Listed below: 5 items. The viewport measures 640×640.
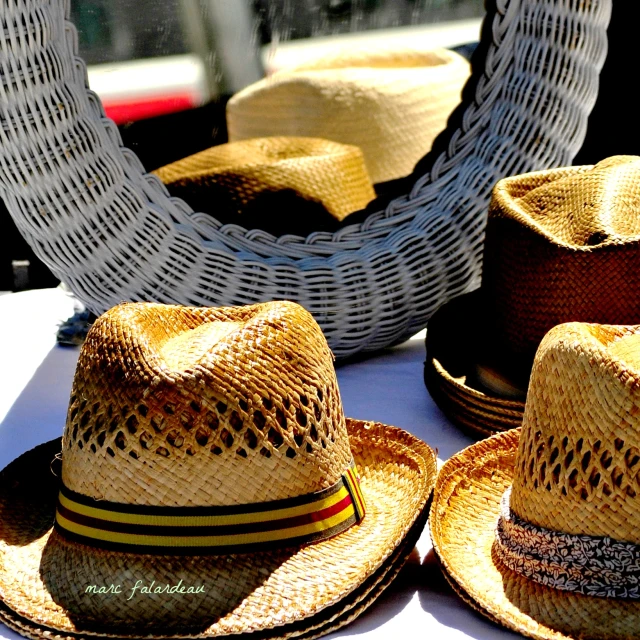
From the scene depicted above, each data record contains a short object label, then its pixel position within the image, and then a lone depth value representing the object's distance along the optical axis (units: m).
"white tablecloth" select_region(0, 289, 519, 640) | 1.40
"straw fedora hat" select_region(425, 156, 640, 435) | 1.57
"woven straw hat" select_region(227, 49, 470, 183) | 1.87
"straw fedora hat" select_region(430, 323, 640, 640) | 1.35
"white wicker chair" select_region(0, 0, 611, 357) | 1.69
